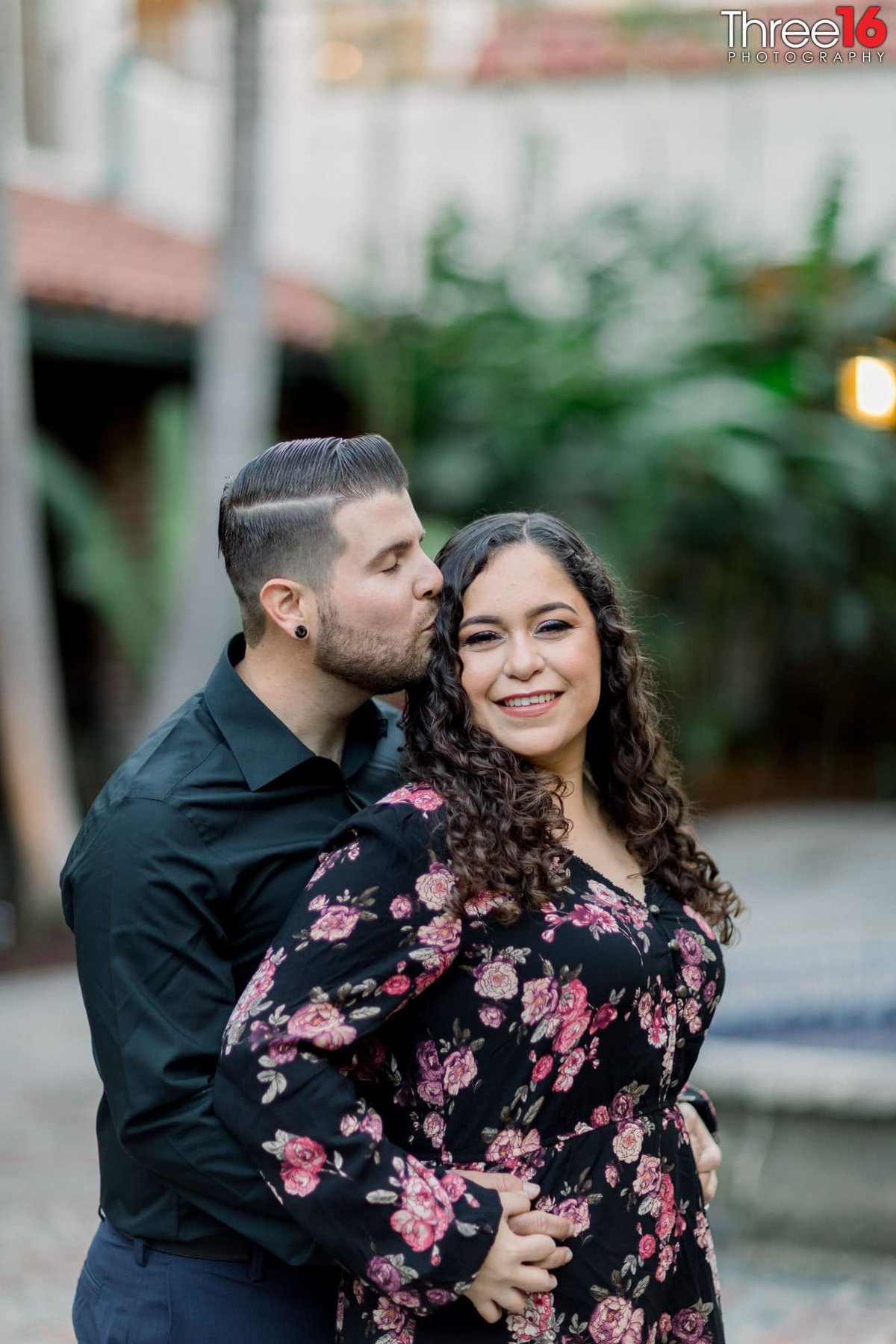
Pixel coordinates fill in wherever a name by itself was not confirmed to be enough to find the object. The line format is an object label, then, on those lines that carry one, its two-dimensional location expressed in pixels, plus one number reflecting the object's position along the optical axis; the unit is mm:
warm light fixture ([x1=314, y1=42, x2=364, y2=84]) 15688
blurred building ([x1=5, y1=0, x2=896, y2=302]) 13664
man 2152
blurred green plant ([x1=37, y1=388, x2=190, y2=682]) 9953
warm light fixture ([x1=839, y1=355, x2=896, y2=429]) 5812
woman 2029
